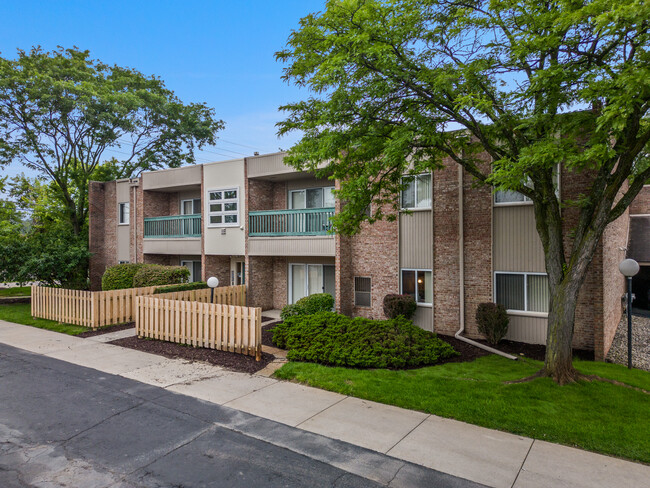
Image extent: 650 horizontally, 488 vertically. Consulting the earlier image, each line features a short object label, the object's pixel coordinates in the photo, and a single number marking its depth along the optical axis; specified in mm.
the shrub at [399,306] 12250
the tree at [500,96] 6480
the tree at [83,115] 20469
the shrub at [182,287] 14031
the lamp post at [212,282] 12132
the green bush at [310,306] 12867
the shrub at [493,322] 10828
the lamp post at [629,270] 9008
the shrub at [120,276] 16656
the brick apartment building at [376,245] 10977
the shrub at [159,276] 15031
